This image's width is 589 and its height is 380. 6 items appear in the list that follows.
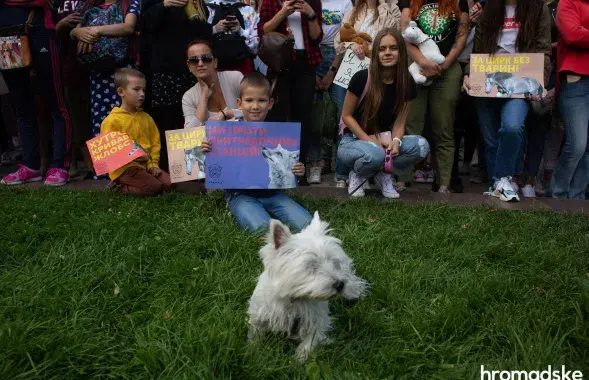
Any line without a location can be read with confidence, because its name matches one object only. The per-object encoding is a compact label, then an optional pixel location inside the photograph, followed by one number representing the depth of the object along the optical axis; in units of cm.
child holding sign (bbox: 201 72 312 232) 389
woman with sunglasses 466
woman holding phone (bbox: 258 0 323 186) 504
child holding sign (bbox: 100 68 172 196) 475
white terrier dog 212
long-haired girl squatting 460
